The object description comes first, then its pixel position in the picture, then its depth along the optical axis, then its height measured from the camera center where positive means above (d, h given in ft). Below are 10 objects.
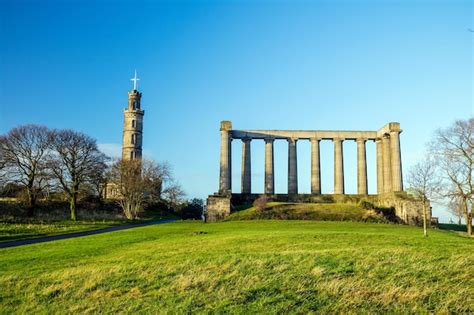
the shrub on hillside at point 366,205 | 168.91 -0.91
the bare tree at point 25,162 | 182.80 +17.69
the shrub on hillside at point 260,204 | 165.56 -0.59
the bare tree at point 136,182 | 209.46 +10.44
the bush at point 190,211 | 282.56 -5.87
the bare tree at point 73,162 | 186.19 +18.43
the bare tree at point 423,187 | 111.35 +4.31
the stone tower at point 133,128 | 344.28 +61.29
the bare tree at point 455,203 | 127.05 -0.03
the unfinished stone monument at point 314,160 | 199.11 +21.08
